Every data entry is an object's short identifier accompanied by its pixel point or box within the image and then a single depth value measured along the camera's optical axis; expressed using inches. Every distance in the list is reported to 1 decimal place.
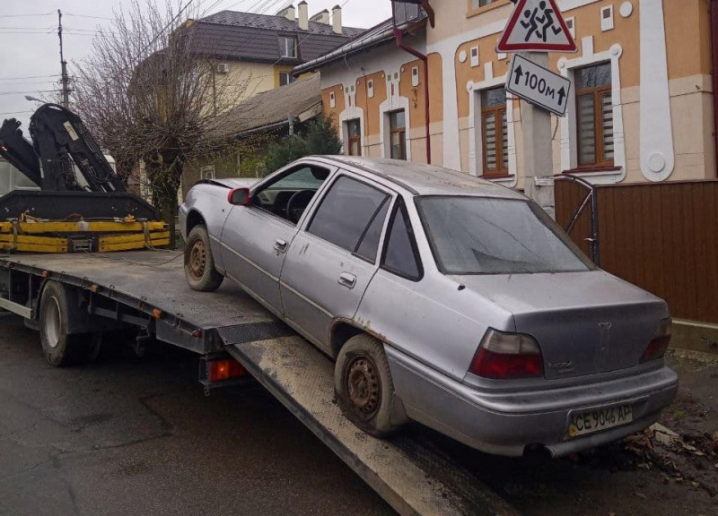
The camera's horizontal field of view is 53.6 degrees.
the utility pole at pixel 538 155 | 237.8
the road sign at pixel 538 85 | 219.6
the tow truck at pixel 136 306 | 154.8
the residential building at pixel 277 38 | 1413.6
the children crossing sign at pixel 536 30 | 222.5
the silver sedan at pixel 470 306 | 138.5
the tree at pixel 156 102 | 686.5
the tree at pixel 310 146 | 587.8
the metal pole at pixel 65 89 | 866.3
